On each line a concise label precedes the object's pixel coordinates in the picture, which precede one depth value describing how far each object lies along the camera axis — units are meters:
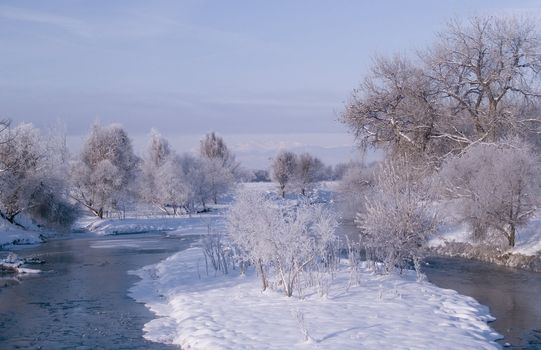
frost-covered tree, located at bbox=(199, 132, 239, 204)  75.94
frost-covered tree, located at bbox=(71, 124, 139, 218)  59.69
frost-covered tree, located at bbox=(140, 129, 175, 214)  66.19
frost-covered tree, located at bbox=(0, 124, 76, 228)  44.19
